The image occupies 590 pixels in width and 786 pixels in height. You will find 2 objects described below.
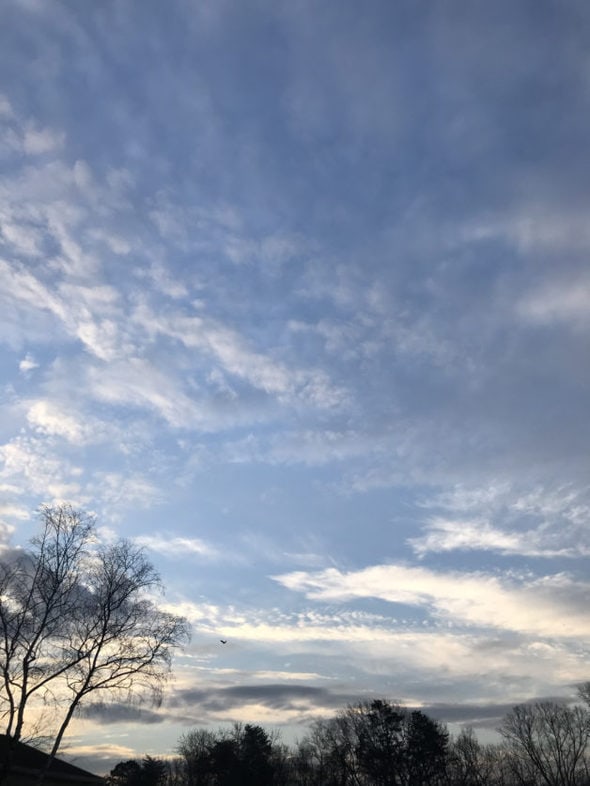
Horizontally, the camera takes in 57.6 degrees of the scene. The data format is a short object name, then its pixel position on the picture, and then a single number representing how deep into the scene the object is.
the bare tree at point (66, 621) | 27.61
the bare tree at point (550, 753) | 72.88
